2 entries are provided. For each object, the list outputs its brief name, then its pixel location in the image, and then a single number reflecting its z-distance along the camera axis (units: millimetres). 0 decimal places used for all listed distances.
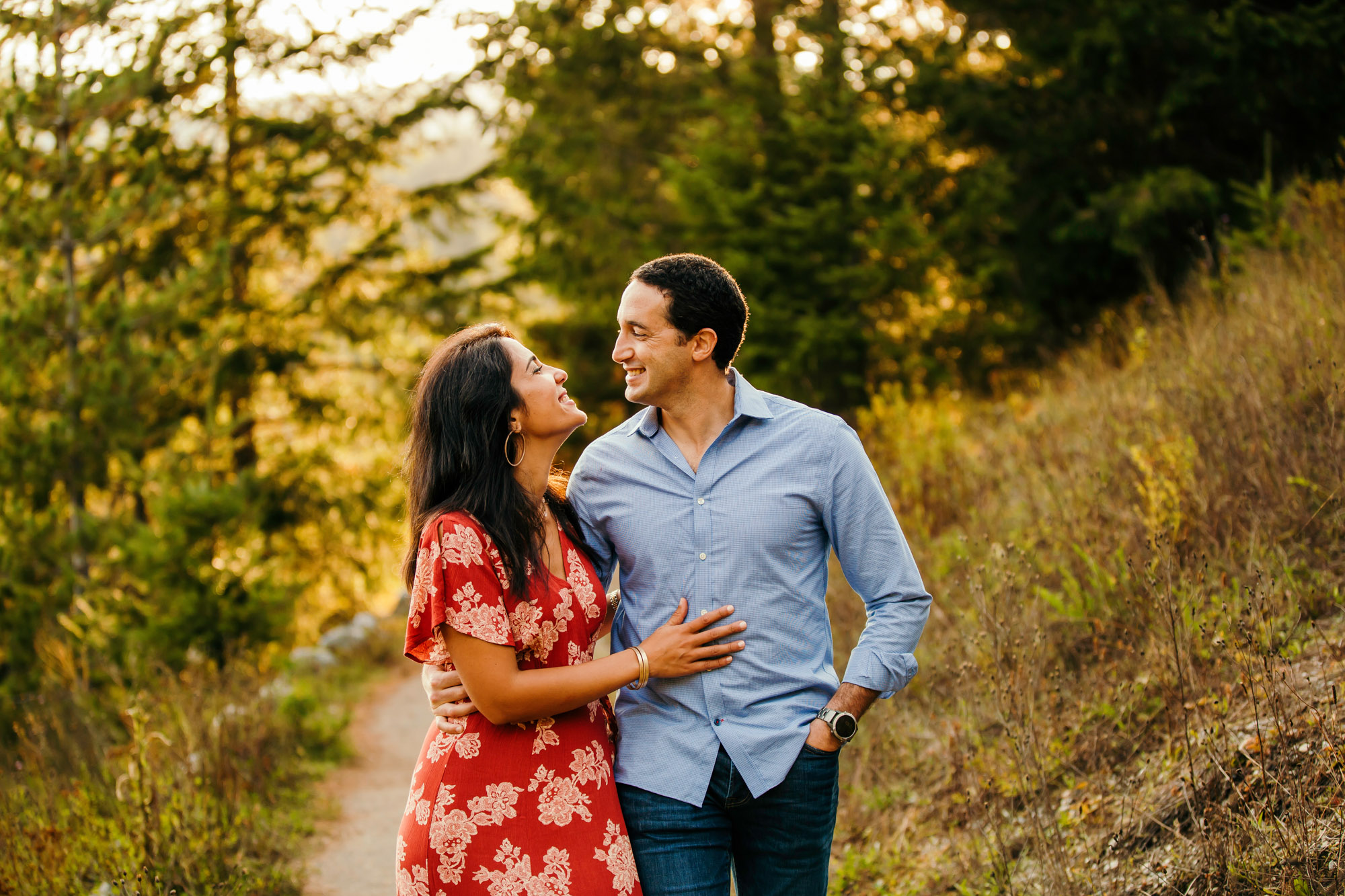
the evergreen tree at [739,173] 10477
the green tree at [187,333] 7520
